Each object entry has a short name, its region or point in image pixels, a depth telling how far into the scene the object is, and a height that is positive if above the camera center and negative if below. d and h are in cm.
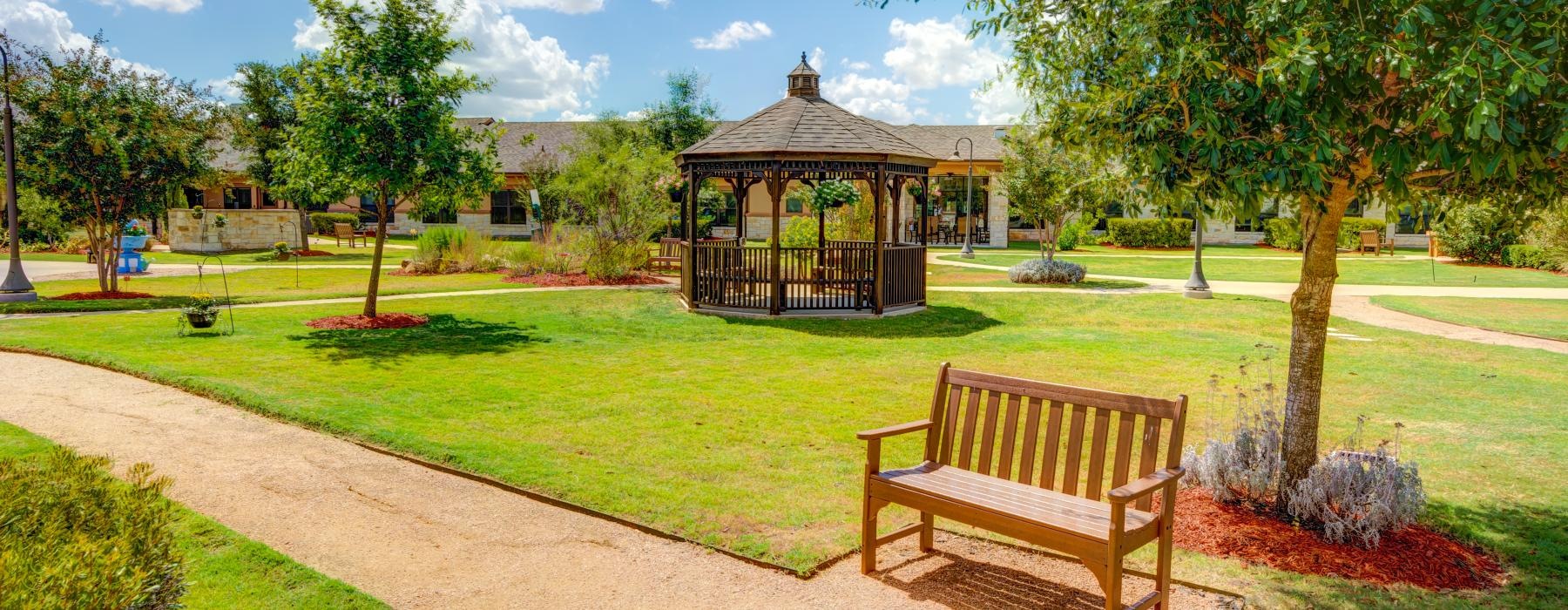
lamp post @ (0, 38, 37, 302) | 1616 -58
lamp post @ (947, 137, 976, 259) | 3190 -46
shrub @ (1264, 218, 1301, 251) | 3533 -29
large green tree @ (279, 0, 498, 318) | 1281 +158
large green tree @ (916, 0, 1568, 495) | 351 +57
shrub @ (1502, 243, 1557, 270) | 2669 -70
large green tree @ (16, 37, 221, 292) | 1611 +138
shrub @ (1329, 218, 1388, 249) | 3444 +10
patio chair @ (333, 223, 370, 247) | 3668 -43
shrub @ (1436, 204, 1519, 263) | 2805 -23
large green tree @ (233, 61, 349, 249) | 3331 +399
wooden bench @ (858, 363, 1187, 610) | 400 -128
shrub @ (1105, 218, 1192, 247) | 3872 -17
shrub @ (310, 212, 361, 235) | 4288 +13
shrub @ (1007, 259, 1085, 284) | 2230 -107
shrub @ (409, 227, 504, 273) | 2506 -81
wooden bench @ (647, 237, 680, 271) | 2527 -78
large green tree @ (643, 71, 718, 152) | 4084 +463
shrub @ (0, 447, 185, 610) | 272 -107
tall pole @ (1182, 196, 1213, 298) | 1922 -112
